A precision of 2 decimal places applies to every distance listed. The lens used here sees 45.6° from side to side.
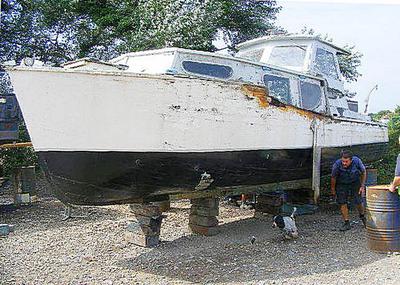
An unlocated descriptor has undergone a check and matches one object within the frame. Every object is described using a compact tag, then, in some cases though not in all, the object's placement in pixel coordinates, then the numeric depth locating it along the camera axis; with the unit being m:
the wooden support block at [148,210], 6.67
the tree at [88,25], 13.46
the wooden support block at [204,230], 7.38
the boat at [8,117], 8.89
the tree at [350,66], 15.39
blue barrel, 9.50
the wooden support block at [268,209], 8.73
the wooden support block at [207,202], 7.32
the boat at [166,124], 5.61
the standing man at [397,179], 6.19
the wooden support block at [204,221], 7.38
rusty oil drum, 6.43
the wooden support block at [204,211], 7.38
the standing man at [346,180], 7.77
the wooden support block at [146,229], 6.76
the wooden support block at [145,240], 6.78
